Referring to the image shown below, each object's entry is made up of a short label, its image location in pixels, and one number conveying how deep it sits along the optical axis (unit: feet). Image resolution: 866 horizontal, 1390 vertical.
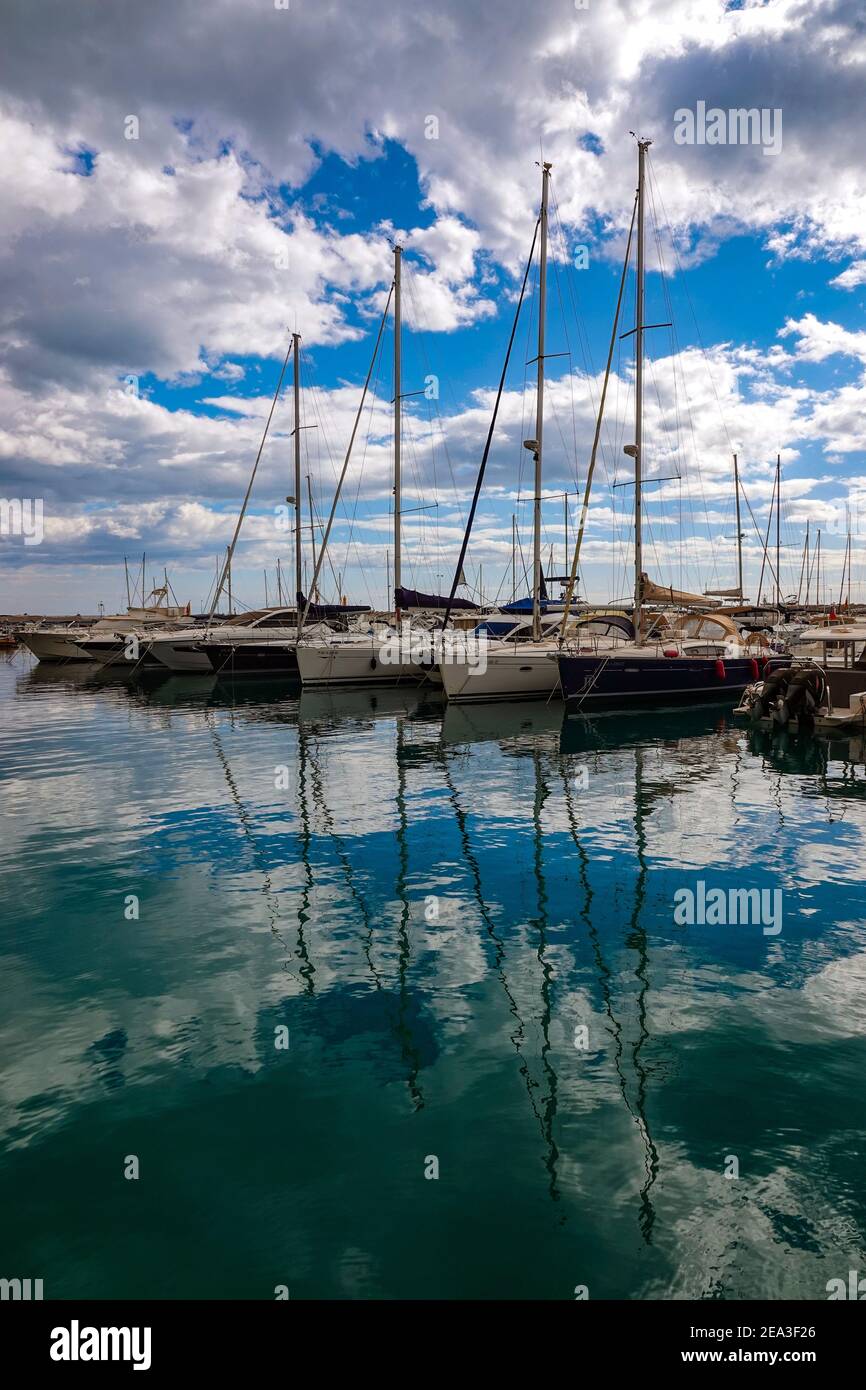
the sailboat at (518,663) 101.24
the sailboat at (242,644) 155.33
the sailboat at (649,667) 97.96
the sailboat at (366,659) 128.63
